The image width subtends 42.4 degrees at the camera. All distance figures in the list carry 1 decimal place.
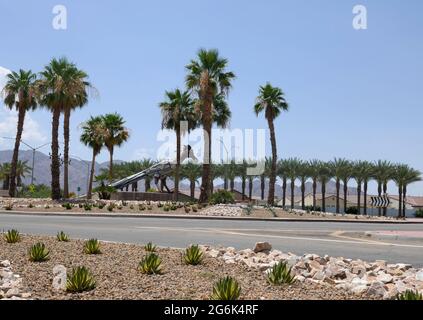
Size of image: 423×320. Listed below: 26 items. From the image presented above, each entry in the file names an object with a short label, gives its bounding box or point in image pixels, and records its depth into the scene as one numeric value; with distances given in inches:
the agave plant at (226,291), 267.9
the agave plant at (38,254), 386.6
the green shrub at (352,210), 3387.3
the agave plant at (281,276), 318.3
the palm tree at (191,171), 3806.6
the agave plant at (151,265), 343.9
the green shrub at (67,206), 1453.0
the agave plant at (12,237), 485.5
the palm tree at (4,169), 4102.4
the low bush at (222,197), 1649.9
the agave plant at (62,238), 511.5
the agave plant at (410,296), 253.3
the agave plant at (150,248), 448.8
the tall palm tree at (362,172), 3535.9
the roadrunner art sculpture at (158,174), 2755.9
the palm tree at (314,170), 3711.1
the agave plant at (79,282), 291.9
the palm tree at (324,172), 3646.7
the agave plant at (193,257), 387.2
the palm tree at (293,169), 3789.4
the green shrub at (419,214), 2989.7
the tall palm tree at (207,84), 1684.3
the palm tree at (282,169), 3836.1
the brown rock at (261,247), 457.0
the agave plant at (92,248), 427.5
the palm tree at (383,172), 3533.5
